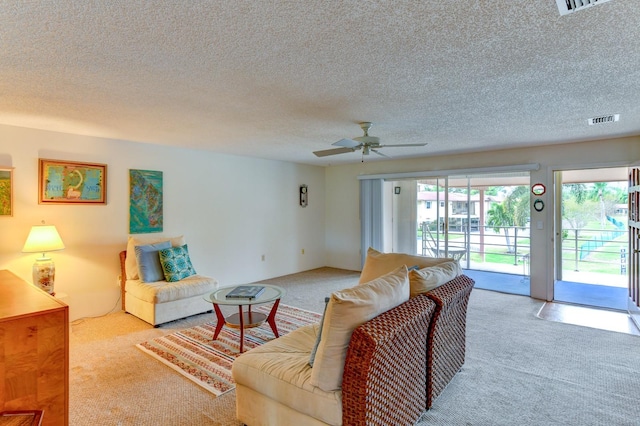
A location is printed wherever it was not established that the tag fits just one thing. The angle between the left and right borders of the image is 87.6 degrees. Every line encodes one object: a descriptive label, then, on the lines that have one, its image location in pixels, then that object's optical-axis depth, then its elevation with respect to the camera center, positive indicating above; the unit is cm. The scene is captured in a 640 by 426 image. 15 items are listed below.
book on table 333 -79
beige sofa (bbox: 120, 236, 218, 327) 389 -95
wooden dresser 155 -69
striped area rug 276 -131
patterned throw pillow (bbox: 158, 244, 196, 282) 423 -63
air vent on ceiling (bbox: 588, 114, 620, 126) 340 +99
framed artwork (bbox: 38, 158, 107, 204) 388 +41
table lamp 351 -34
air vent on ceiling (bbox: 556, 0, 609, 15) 149 +95
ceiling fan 343 +74
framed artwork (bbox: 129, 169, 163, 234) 460 +20
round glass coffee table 321 -85
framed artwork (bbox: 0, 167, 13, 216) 359 +27
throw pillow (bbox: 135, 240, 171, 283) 414 -61
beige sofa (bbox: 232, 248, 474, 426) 162 -88
